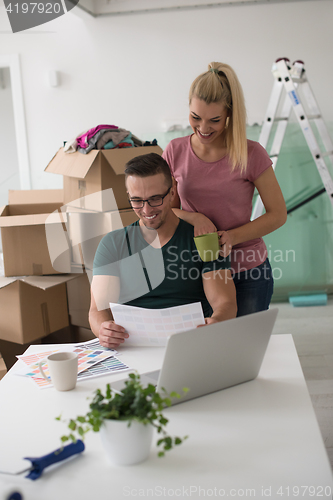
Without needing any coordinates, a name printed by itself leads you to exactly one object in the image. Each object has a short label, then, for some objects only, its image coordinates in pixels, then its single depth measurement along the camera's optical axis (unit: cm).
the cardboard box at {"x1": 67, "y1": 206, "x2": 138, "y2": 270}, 233
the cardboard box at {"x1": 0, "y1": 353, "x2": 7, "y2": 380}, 209
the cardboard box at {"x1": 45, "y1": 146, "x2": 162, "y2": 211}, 231
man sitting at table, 148
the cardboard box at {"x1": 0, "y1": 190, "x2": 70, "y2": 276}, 239
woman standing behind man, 148
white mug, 104
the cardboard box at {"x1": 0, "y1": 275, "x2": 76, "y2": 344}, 236
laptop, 91
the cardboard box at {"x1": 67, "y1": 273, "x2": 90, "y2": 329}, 257
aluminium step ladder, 326
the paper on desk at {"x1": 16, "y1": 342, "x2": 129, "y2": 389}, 115
